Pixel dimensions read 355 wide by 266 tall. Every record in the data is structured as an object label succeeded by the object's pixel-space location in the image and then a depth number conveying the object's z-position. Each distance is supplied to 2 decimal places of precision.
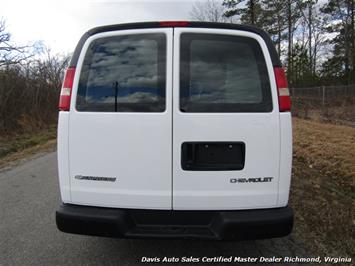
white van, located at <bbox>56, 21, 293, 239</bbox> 2.92
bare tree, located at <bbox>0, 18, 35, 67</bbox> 18.23
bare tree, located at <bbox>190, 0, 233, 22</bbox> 41.12
